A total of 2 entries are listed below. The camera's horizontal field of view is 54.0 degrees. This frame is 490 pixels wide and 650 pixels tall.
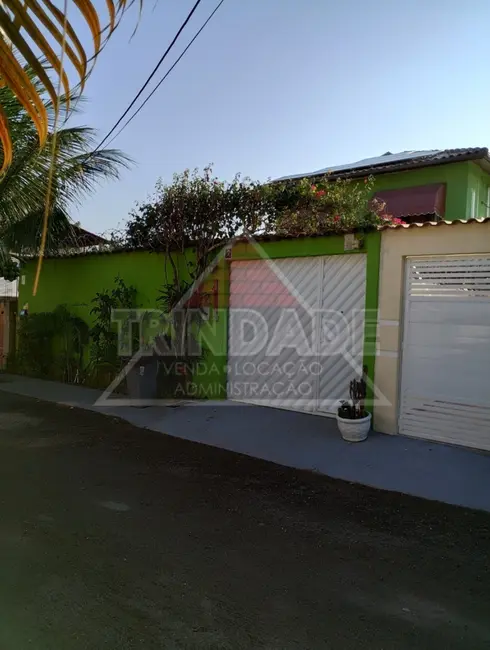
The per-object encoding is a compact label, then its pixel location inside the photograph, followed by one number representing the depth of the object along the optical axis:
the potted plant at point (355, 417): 6.09
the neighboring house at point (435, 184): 10.77
